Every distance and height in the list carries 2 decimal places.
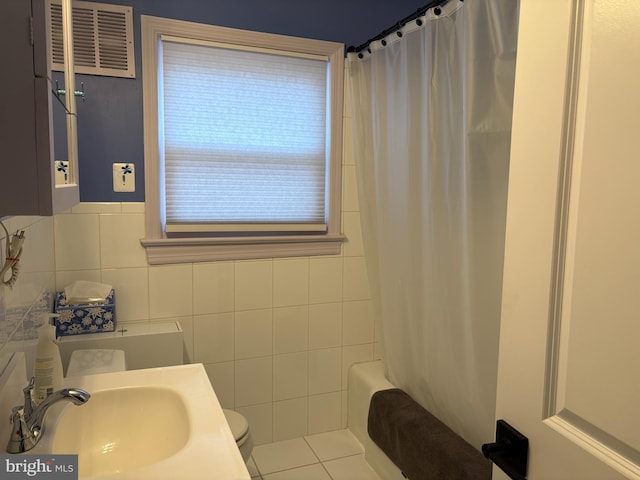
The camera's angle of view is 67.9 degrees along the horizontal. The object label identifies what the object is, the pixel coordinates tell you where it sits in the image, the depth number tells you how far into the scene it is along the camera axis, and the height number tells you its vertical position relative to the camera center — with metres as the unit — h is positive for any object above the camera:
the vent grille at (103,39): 2.02 +0.65
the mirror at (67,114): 0.96 +0.17
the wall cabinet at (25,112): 0.64 +0.10
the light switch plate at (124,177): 2.12 +0.06
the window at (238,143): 2.18 +0.24
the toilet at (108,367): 1.70 -0.64
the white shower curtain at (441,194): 1.66 +0.01
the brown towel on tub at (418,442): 1.71 -0.98
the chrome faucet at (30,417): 0.98 -0.48
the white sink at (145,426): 1.00 -0.57
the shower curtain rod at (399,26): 1.87 +0.75
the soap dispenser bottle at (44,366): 1.17 -0.44
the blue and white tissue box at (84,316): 1.99 -0.54
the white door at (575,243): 0.67 -0.07
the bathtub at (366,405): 2.26 -1.13
